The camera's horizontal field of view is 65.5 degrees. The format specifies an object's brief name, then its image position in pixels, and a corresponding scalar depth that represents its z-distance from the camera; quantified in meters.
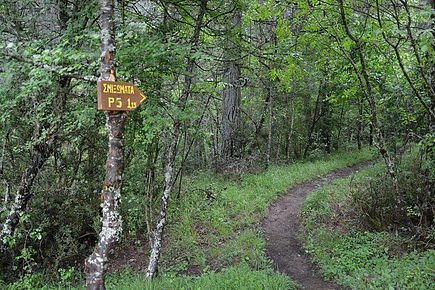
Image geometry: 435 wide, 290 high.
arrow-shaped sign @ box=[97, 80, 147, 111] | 3.45
